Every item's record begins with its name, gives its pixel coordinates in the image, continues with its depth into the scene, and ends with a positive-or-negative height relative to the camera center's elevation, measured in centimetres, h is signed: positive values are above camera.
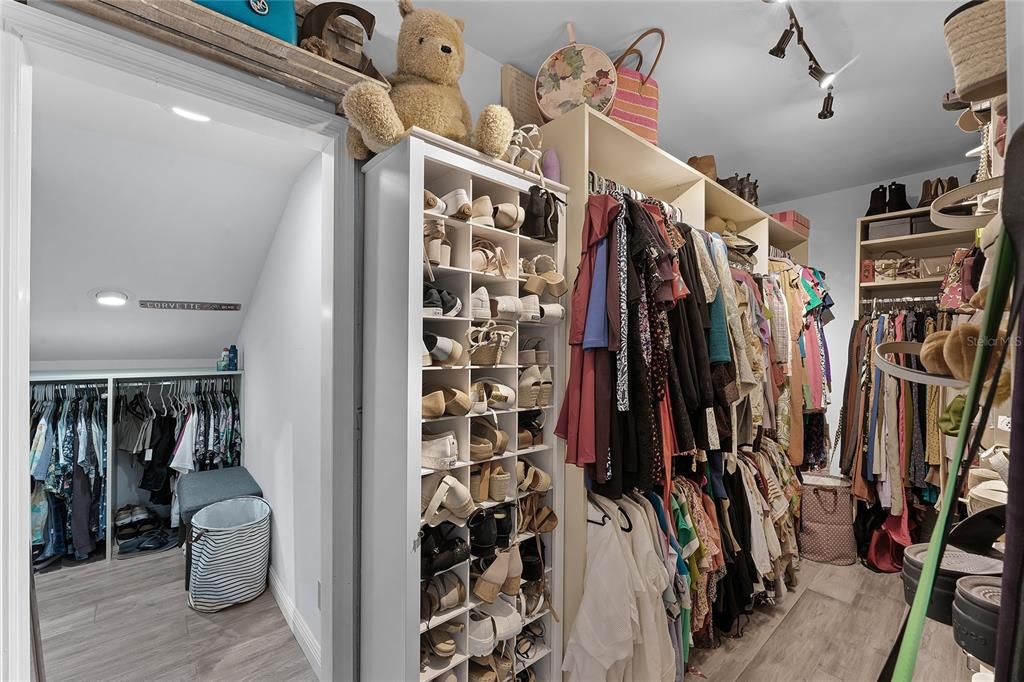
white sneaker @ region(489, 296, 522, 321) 142 +11
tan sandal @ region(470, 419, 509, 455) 146 -31
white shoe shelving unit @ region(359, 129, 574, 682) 125 -13
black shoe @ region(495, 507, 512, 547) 145 -60
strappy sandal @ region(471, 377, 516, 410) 145 -17
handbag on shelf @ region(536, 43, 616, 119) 165 +99
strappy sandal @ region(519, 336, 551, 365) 156 -4
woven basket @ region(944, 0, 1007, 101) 44 +30
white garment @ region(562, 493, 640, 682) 152 -94
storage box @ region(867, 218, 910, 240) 293 +76
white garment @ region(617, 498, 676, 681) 158 -98
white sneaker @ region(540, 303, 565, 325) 155 +10
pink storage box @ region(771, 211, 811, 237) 317 +87
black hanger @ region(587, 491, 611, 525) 162 -62
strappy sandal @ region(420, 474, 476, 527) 129 -47
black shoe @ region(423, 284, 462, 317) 130 +11
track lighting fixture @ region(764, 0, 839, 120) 156 +110
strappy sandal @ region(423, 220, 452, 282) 131 +29
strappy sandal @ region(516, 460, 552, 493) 154 -49
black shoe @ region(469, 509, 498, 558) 139 -61
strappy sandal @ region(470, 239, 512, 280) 142 +26
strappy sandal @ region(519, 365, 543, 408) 154 -15
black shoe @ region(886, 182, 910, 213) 298 +97
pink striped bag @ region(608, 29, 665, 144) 181 +98
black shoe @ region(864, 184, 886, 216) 304 +97
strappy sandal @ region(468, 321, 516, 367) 141 +0
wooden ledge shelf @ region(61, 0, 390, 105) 101 +74
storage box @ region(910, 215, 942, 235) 284 +75
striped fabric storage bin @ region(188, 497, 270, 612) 231 -118
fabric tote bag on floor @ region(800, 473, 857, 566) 286 -118
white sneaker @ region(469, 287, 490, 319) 139 +12
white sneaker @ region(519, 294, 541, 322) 148 +11
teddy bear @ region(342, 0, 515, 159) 136 +77
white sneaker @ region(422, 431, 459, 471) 131 -33
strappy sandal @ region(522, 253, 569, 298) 151 +21
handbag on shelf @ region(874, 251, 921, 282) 299 +50
